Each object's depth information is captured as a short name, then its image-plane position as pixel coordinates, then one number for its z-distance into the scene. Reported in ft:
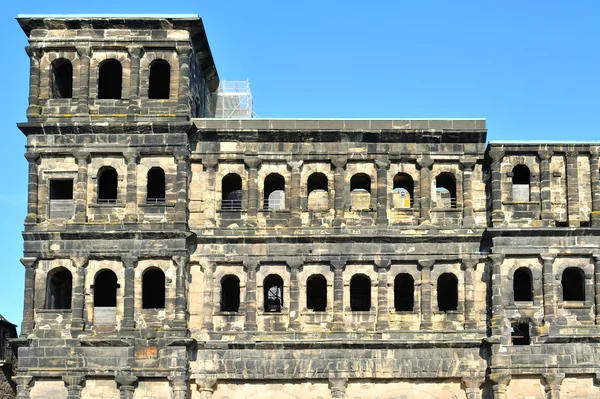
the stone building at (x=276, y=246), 163.32
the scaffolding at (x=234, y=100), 208.44
